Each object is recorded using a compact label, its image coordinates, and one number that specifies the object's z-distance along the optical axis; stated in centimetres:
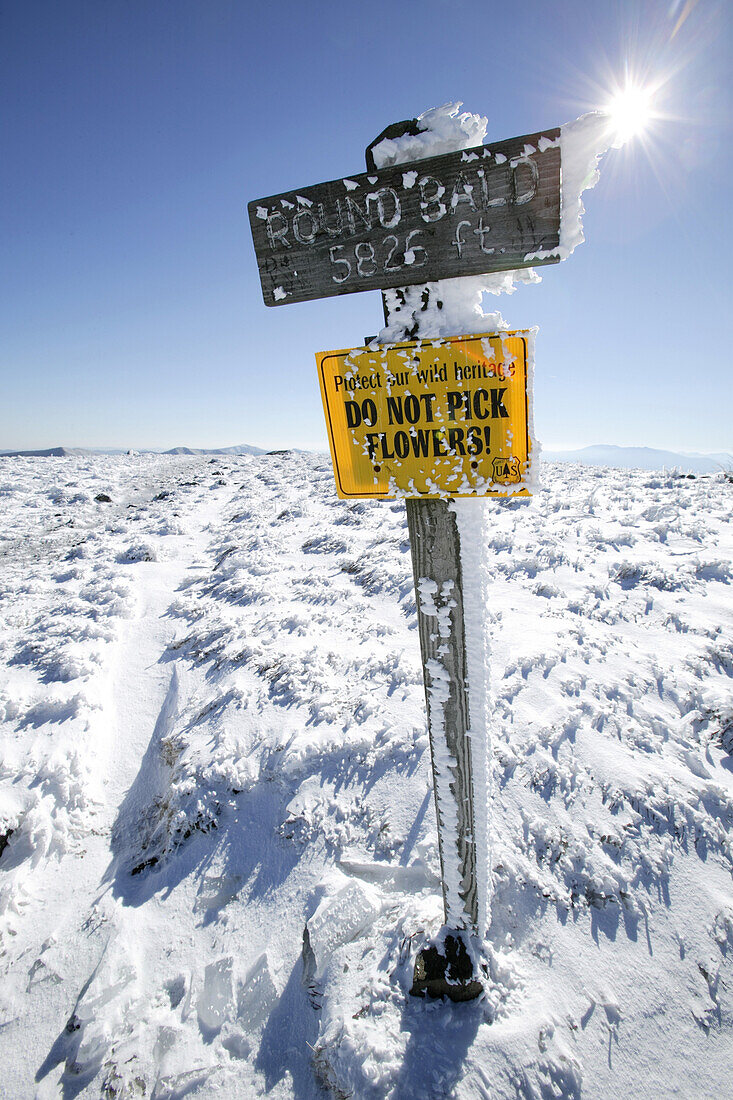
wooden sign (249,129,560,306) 120
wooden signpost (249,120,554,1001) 123
